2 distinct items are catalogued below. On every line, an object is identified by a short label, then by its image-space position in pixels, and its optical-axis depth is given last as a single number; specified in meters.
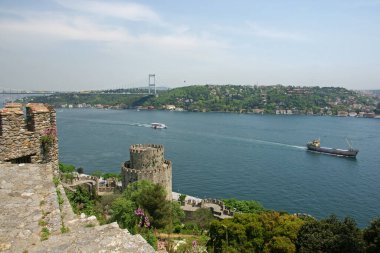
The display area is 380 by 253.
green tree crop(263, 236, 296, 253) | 15.80
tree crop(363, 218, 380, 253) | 15.35
